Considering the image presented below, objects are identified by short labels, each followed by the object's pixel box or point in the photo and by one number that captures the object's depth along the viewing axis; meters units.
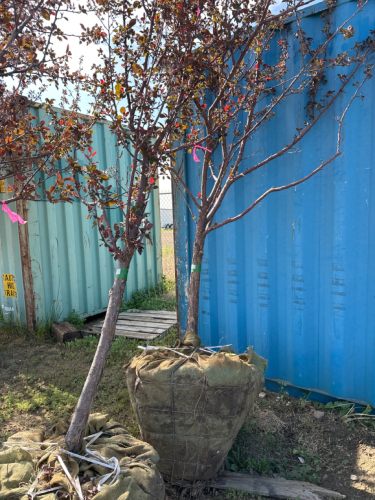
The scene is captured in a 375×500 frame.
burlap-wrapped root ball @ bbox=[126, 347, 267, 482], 2.19
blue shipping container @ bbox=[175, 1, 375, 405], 2.86
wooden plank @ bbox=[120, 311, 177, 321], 5.61
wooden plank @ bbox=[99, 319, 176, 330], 5.14
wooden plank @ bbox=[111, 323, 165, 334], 4.94
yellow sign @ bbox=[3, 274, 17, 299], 5.05
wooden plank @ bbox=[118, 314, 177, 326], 5.39
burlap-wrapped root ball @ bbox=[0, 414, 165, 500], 1.63
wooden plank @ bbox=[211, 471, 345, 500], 2.21
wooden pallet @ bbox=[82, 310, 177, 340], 4.88
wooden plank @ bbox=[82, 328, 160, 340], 4.74
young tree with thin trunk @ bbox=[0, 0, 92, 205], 1.94
